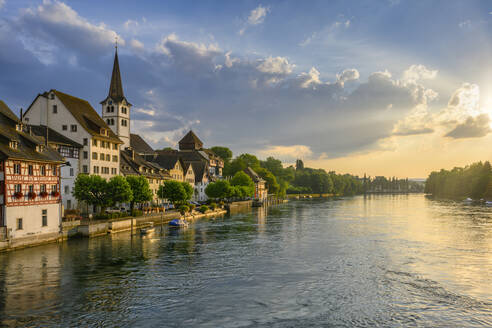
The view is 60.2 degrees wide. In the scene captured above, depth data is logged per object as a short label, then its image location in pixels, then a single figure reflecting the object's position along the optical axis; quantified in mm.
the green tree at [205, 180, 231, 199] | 130750
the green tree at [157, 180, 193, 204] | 94625
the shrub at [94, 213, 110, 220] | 65644
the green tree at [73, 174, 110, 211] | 66062
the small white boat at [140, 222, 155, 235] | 64500
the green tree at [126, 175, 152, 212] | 76000
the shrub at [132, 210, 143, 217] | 75638
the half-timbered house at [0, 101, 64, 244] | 47375
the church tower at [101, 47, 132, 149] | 106625
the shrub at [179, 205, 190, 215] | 93188
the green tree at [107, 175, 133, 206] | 67375
